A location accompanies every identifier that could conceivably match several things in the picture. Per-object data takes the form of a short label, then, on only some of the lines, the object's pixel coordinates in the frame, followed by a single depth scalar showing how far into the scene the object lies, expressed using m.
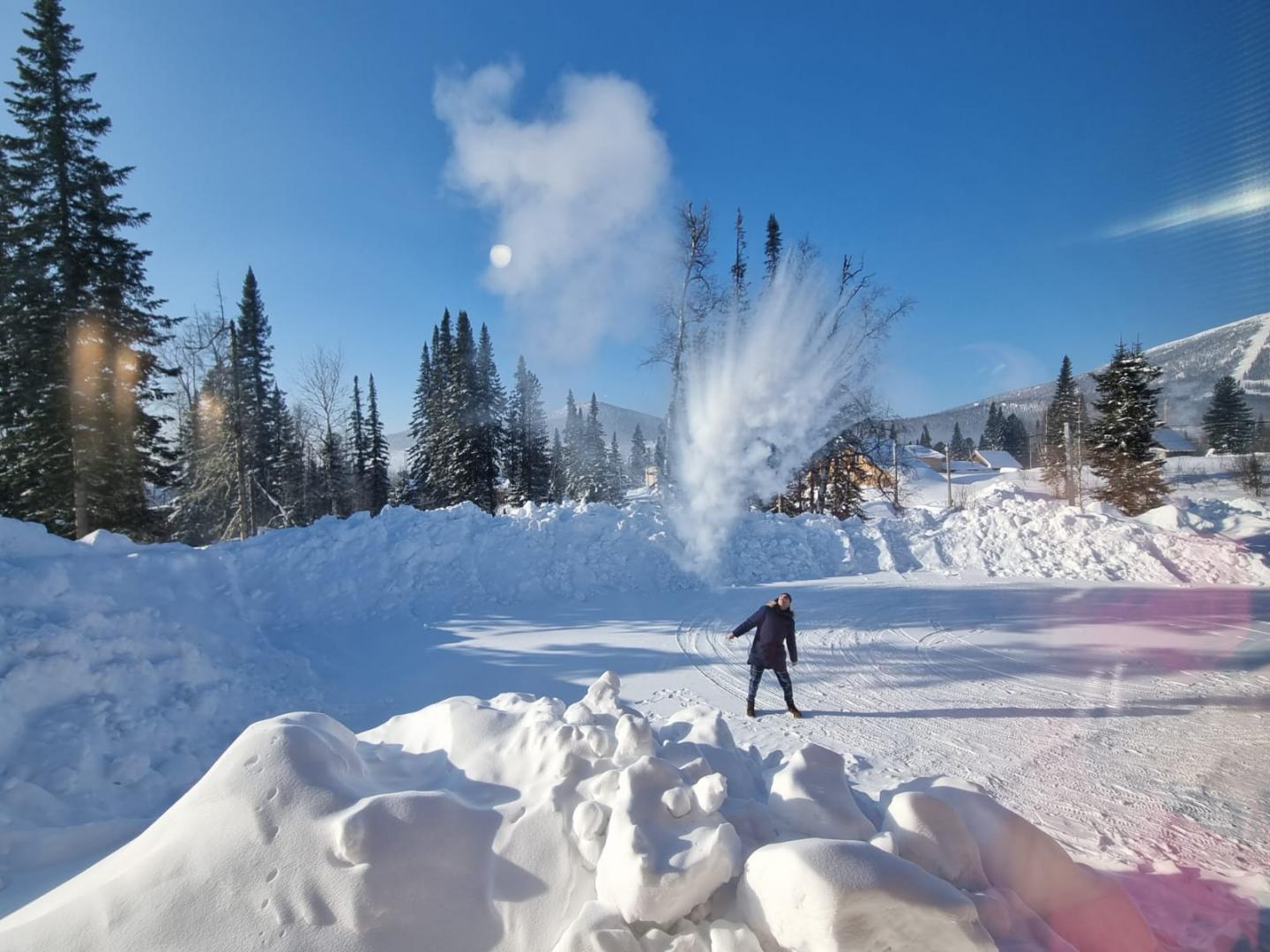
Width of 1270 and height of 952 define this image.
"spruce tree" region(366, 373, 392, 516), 33.44
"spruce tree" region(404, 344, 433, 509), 30.73
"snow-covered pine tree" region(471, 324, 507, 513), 27.80
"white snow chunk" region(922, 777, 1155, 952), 2.42
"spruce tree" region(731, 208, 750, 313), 15.83
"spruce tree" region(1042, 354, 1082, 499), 28.40
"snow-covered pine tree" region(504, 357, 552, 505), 32.75
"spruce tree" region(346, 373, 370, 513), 32.38
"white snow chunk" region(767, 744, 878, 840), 2.59
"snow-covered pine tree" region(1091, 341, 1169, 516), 19.31
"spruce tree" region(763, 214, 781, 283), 21.38
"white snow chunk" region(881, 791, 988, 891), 2.40
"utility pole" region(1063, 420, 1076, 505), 20.77
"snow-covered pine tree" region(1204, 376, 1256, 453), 14.57
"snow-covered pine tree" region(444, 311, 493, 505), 27.41
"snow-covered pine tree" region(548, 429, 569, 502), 40.34
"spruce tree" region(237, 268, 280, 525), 23.92
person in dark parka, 5.67
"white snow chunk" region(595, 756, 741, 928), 2.05
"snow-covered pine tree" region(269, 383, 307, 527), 26.47
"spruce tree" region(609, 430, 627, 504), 36.70
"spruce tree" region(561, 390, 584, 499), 38.12
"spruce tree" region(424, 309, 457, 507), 28.09
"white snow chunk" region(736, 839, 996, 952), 1.89
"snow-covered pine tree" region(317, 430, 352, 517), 27.02
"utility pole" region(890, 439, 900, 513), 23.69
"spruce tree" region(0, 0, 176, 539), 12.41
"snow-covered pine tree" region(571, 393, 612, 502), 36.44
